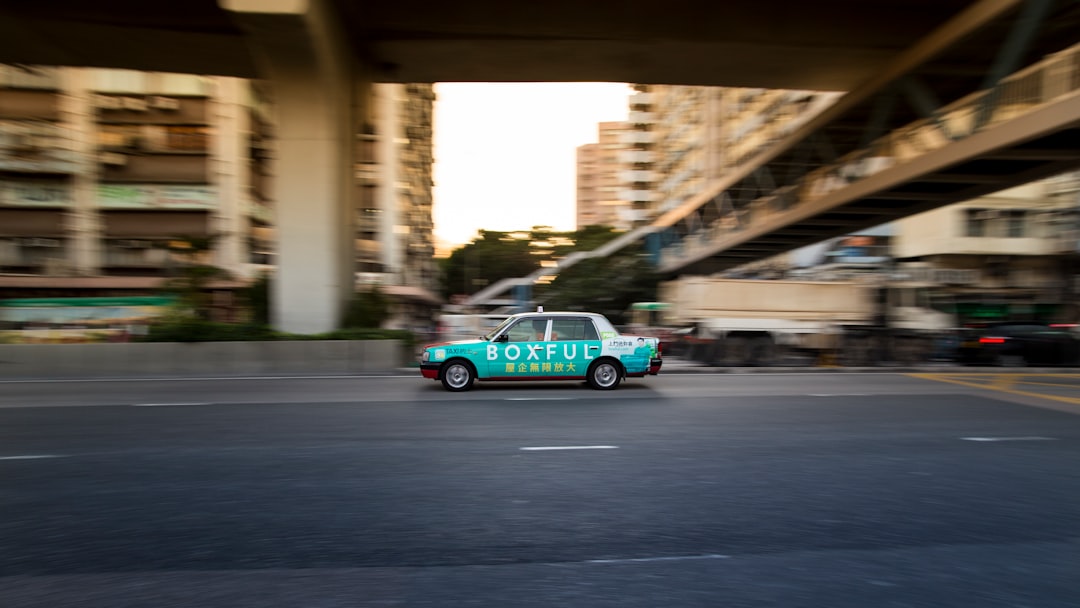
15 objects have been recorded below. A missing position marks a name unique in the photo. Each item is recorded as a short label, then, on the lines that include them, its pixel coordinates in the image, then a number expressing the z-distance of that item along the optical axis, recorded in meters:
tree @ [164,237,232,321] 19.45
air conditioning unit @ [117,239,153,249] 40.72
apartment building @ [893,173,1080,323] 38.44
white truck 21.34
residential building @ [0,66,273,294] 39.53
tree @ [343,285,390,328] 19.98
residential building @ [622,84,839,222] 47.35
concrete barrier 18.28
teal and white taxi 13.34
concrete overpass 18.95
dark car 21.92
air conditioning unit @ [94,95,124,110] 40.19
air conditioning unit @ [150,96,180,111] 40.75
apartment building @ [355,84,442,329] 46.78
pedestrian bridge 16.72
